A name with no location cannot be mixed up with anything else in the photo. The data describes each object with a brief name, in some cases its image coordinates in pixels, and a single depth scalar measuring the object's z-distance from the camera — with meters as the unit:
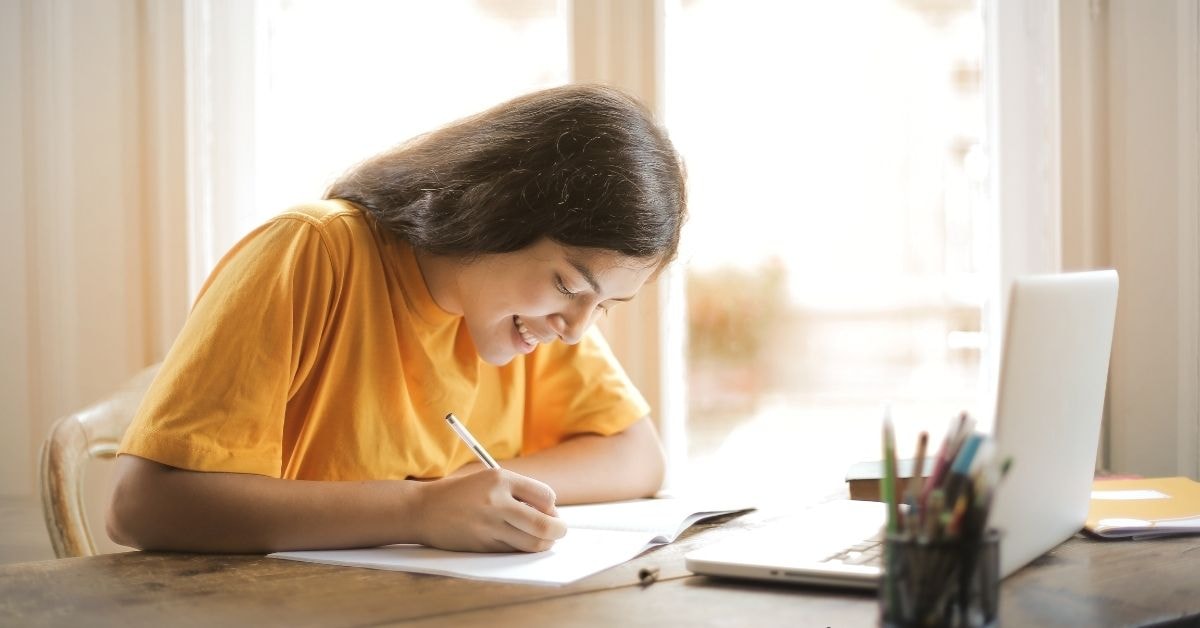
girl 1.22
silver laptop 0.92
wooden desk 0.95
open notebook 1.11
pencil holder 0.76
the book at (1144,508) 1.26
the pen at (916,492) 0.78
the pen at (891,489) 0.77
